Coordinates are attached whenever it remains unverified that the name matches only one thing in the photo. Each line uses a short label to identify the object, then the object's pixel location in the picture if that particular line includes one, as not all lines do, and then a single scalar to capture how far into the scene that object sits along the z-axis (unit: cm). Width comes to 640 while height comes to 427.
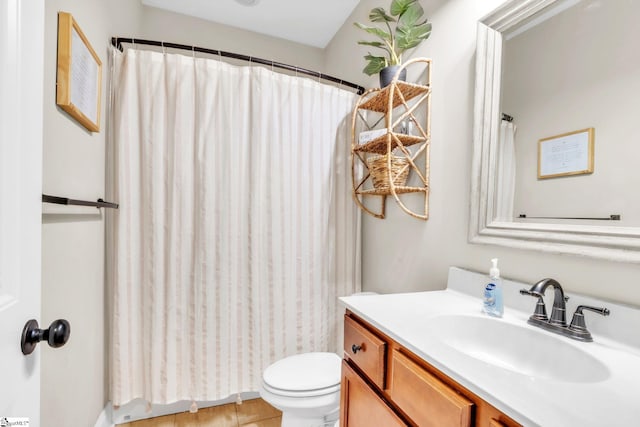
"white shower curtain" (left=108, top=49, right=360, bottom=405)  144
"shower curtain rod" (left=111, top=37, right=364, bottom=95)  143
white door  44
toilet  123
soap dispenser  90
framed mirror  74
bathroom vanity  50
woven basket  133
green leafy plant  126
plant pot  134
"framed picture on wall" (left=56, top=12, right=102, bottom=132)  93
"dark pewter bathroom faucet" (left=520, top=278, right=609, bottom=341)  73
